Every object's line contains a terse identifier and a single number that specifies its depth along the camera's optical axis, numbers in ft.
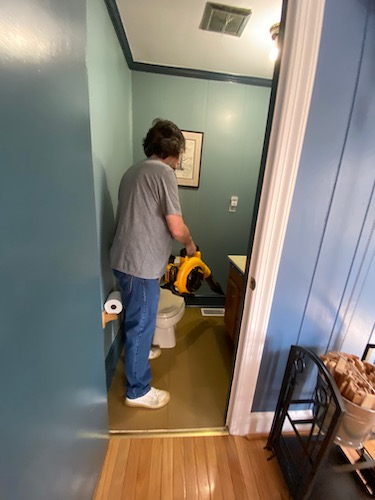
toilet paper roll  4.13
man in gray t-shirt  3.77
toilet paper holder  4.07
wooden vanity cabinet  5.44
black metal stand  2.65
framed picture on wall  6.95
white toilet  5.34
